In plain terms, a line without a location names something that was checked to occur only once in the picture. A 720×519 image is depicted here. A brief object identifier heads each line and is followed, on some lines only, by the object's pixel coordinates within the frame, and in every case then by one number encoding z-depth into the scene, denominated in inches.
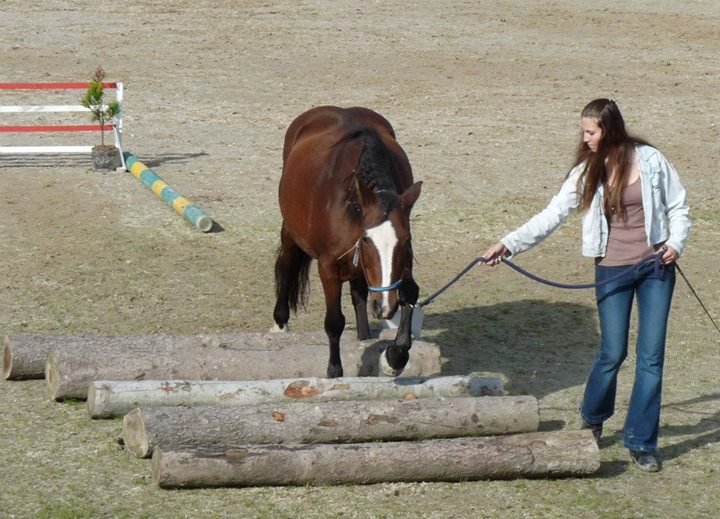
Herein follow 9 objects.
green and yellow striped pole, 964.0
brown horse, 545.6
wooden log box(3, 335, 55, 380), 634.8
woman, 530.6
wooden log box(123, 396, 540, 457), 518.6
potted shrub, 1148.5
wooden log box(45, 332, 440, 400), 602.5
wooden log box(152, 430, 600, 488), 494.9
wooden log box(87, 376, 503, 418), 567.8
